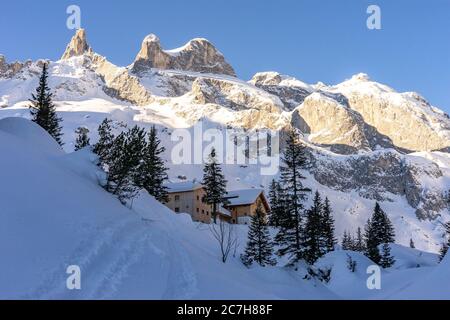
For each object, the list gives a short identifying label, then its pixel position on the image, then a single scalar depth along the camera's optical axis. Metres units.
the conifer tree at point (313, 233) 41.39
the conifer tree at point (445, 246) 60.35
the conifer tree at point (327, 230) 61.56
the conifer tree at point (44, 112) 58.16
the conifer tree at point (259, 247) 45.94
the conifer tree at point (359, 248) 90.47
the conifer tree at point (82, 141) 56.01
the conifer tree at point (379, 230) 67.56
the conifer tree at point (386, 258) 56.56
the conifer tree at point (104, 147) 30.12
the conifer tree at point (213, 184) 61.69
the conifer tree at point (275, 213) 65.31
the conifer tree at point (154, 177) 56.19
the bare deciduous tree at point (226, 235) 42.50
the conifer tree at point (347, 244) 89.61
